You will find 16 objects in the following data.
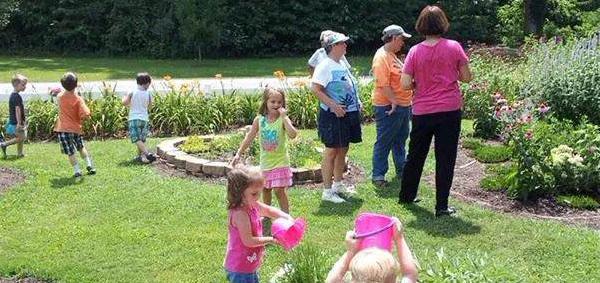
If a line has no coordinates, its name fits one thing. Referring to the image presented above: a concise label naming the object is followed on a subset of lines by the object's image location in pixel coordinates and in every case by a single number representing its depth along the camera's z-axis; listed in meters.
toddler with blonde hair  2.95
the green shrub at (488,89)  9.95
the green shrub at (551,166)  6.79
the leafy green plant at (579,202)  6.67
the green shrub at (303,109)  11.30
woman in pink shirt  6.05
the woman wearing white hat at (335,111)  6.66
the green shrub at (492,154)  8.48
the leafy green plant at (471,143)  9.20
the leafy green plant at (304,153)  8.05
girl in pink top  4.08
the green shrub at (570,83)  9.23
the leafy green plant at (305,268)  4.25
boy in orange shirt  8.25
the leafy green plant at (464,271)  3.84
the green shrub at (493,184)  7.19
